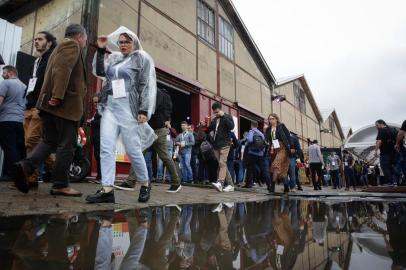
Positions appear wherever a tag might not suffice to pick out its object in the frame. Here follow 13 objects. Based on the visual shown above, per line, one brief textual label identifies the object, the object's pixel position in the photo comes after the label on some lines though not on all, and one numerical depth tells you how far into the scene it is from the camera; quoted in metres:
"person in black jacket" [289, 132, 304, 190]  7.07
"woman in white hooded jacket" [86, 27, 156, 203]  2.88
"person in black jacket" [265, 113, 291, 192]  5.88
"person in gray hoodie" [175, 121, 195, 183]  7.53
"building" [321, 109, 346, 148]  27.12
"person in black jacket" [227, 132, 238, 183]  7.80
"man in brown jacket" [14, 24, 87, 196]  2.87
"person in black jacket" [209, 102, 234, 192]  5.71
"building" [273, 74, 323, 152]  18.33
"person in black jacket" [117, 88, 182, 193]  4.29
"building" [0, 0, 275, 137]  7.70
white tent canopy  19.35
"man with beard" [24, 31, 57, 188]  3.44
